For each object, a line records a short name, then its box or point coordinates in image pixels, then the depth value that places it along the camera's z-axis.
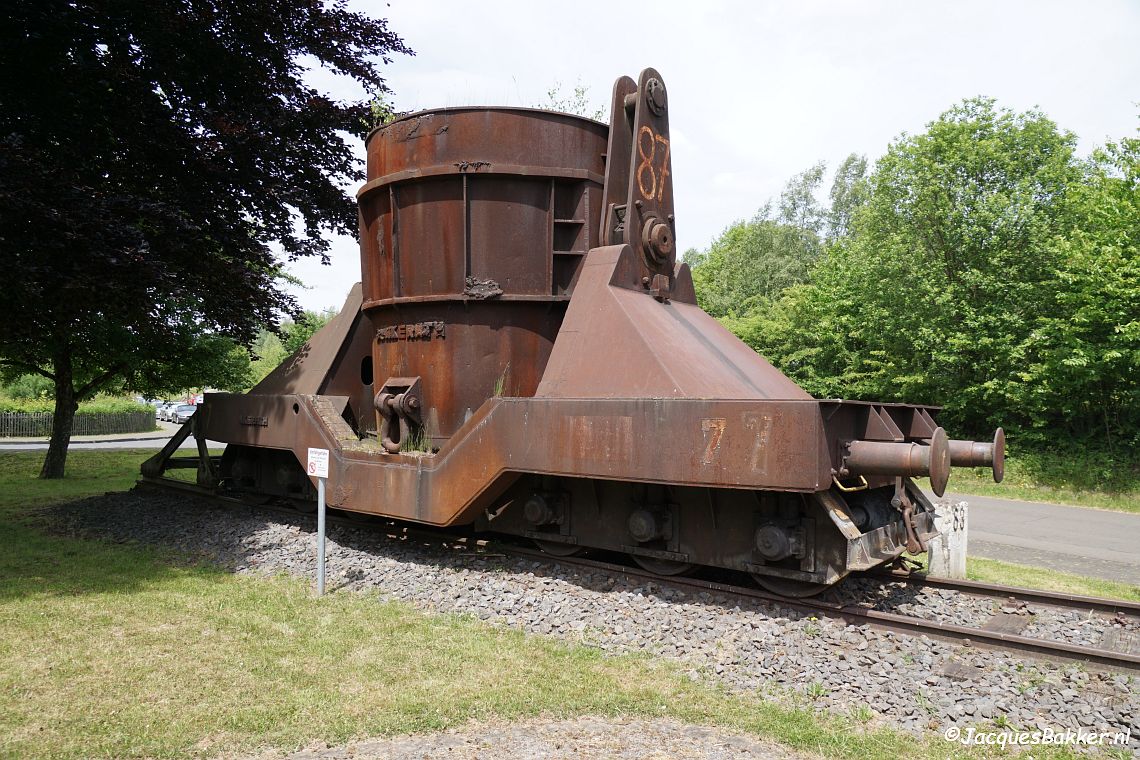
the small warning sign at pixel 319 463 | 7.12
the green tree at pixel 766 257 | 36.53
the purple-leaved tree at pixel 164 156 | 7.91
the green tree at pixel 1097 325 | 16.03
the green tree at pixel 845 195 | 46.72
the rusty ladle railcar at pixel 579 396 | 5.28
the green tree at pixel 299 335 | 28.66
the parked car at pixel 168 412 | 48.67
